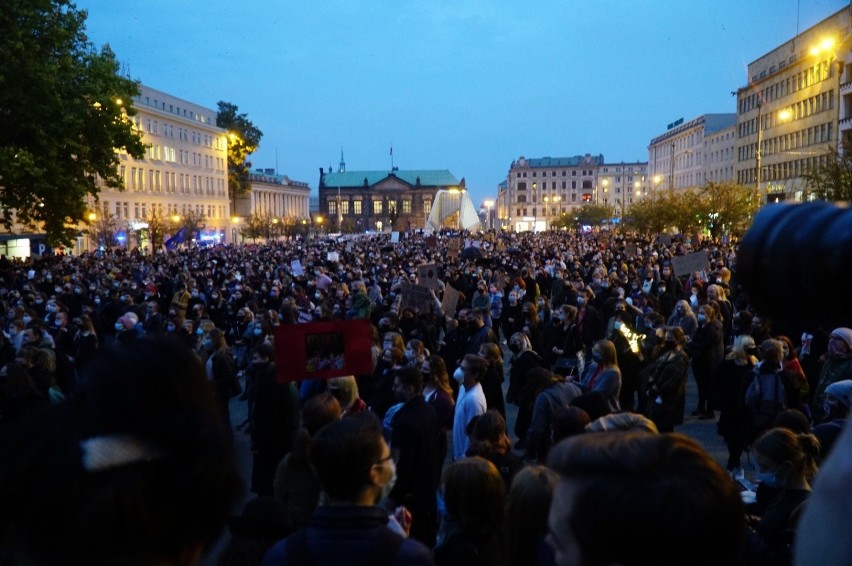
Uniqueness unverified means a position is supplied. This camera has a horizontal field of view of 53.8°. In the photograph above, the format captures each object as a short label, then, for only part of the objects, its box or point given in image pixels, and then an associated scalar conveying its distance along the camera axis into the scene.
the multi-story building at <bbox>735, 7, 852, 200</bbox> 57.81
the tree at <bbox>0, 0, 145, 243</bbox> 27.59
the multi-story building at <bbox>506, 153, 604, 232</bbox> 176.88
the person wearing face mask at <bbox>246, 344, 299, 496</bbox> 7.30
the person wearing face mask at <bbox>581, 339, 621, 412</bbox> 8.00
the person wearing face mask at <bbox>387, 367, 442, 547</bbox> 5.92
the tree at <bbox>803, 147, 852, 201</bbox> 26.20
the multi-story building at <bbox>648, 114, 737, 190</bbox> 100.75
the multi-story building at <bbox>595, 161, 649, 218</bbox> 173.50
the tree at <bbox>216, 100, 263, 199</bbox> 92.12
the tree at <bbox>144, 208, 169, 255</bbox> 59.40
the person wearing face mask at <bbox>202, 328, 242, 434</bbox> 9.21
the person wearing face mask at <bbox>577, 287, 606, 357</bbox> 12.97
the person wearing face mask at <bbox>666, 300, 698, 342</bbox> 11.80
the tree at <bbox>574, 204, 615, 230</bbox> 107.06
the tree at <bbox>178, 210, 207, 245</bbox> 63.60
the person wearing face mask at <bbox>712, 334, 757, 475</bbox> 8.60
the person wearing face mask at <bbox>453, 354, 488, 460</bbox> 7.17
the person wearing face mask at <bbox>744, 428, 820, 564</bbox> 3.78
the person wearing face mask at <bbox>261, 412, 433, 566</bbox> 2.82
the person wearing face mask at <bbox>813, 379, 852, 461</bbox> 5.81
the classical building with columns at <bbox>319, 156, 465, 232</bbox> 168.12
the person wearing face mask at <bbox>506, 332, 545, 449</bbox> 9.13
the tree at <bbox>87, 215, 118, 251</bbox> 55.95
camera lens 1.06
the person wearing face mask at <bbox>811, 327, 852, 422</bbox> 7.54
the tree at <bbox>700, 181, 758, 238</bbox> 48.94
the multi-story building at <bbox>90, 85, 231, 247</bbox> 76.19
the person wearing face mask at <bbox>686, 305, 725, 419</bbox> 11.04
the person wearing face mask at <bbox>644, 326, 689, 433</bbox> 8.60
